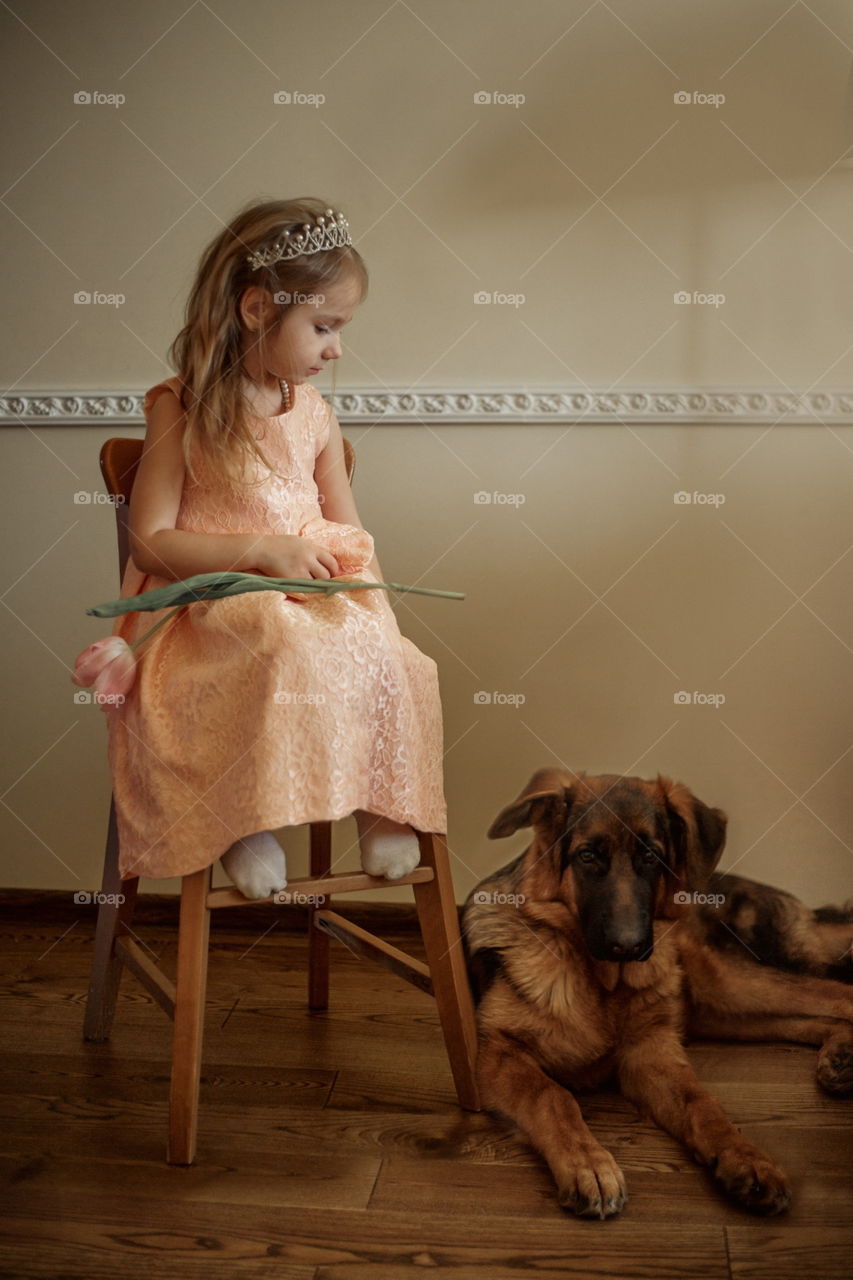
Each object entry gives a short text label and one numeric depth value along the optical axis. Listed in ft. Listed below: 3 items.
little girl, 4.17
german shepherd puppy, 4.70
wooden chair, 4.25
